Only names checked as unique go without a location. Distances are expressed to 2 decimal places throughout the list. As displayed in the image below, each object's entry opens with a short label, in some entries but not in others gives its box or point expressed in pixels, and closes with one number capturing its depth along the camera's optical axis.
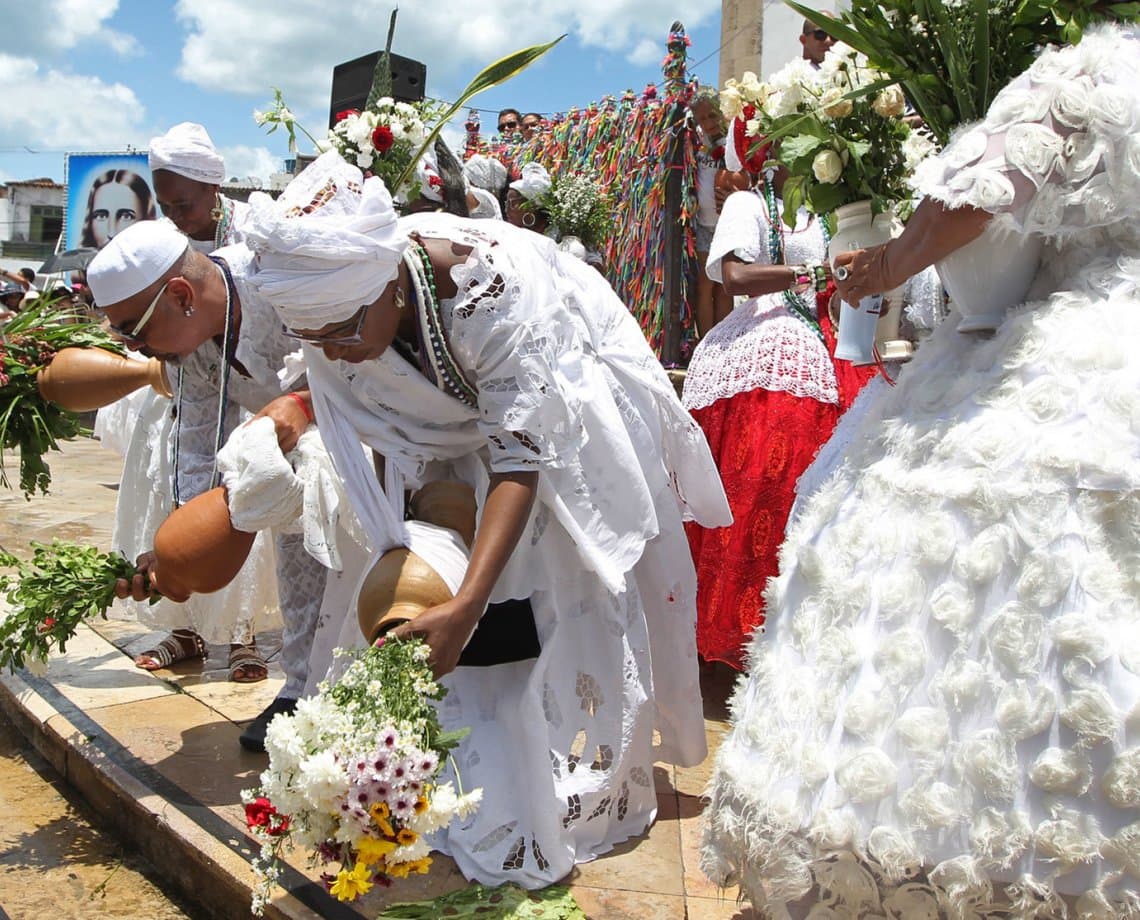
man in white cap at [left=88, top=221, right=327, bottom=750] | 3.10
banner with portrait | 29.17
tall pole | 7.54
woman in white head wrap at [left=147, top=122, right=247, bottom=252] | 4.19
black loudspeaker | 6.87
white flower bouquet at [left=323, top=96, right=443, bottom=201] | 3.54
